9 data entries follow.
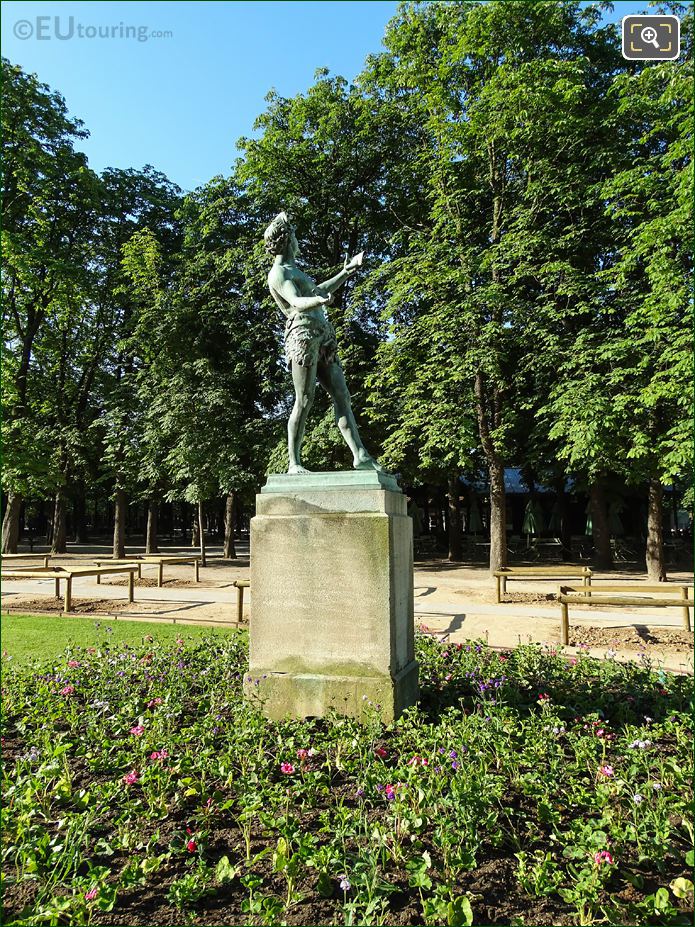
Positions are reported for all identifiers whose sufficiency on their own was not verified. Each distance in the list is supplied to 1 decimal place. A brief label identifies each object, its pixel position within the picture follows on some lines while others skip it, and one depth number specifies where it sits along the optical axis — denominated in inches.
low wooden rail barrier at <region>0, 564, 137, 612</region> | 413.1
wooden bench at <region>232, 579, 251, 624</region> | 353.4
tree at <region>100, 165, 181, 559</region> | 821.9
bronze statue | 204.8
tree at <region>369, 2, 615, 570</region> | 581.9
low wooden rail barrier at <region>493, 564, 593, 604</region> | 435.5
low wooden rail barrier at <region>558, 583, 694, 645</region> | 288.8
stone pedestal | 177.8
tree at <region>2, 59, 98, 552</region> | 773.9
